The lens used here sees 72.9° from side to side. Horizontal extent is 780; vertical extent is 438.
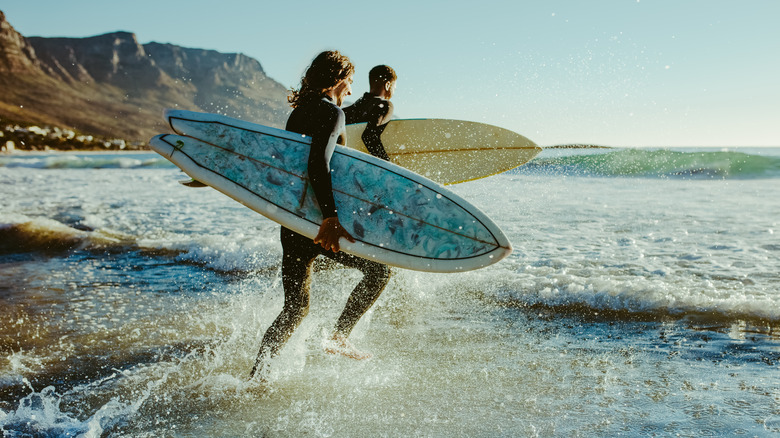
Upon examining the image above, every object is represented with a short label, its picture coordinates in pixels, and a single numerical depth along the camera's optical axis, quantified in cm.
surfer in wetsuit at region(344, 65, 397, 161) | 312
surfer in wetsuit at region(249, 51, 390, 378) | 239
